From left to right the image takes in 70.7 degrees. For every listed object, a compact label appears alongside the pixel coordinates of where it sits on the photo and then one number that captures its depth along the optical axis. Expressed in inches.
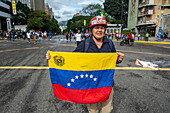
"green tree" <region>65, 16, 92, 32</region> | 2755.9
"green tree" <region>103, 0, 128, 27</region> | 2292.9
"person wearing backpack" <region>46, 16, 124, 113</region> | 81.1
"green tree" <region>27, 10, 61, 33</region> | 1991.4
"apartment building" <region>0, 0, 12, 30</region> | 1904.5
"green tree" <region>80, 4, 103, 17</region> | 2572.8
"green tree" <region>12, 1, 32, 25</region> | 2194.9
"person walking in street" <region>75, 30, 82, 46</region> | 446.5
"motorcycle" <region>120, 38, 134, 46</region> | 634.2
